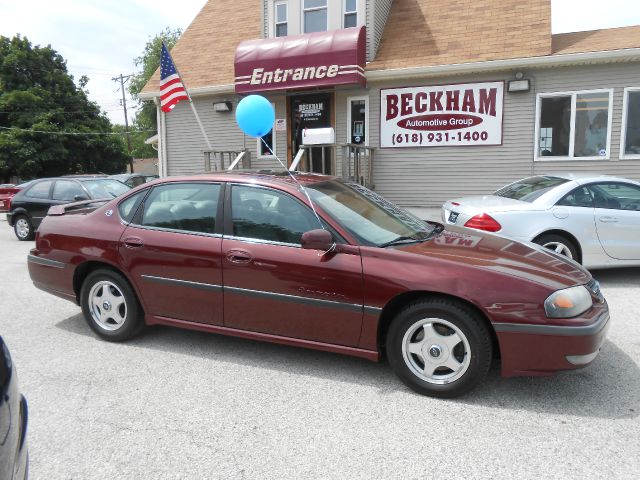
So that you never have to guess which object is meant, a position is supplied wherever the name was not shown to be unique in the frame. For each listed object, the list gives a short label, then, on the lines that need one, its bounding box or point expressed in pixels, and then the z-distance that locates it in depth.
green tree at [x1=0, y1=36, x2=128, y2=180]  30.22
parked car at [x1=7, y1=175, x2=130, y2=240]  10.99
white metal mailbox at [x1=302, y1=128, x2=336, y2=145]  11.24
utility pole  48.01
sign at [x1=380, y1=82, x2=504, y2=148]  11.30
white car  6.30
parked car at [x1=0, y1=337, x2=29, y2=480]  1.54
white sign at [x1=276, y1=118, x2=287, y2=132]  13.48
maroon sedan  3.23
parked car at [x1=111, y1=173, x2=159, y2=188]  11.82
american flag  11.48
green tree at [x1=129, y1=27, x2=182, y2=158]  41.31
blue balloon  7.41
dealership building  10.66
